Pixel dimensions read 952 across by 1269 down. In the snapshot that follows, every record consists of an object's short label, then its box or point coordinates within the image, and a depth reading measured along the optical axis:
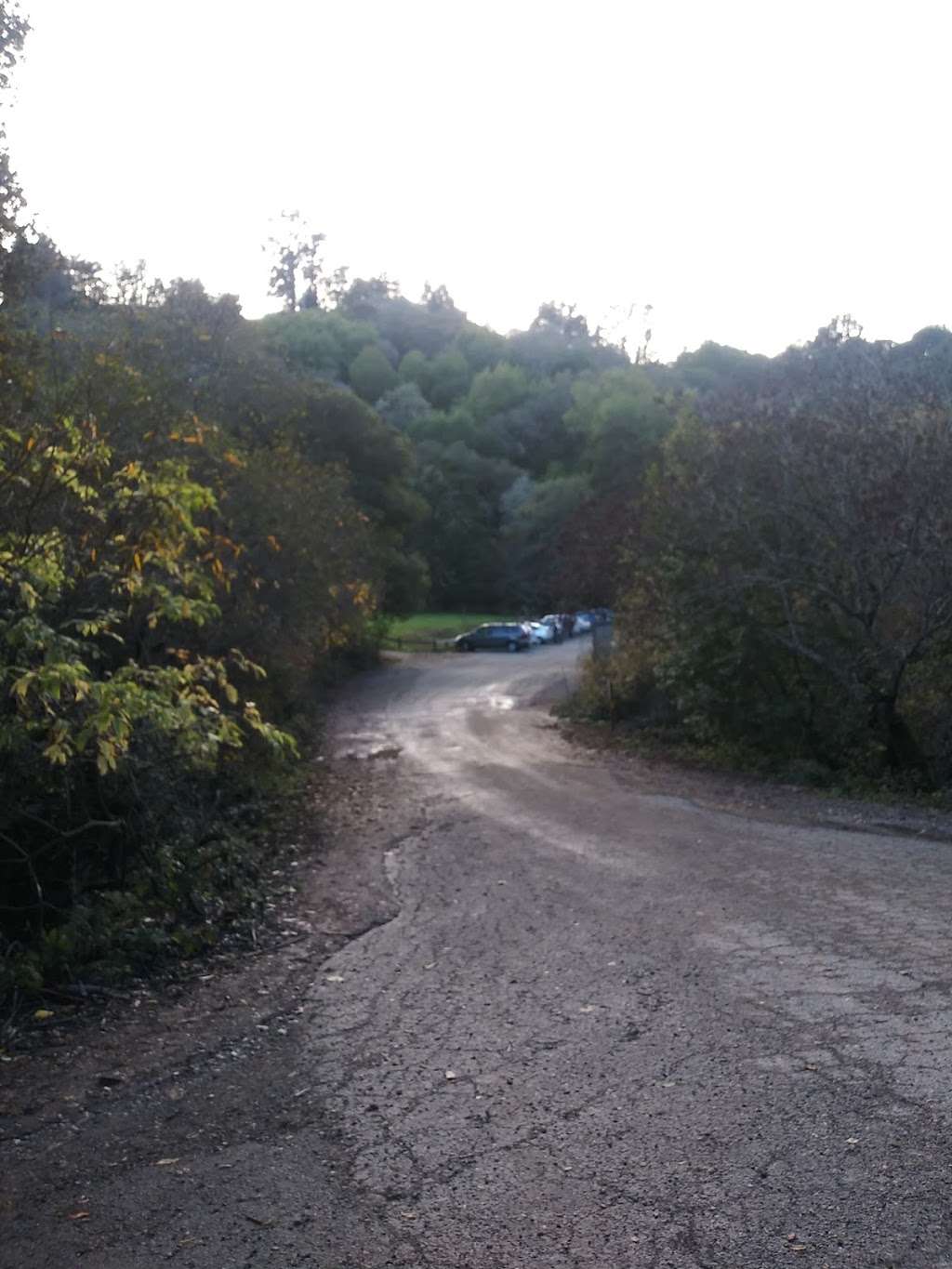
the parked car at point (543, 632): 56.31
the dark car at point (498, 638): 53.50
